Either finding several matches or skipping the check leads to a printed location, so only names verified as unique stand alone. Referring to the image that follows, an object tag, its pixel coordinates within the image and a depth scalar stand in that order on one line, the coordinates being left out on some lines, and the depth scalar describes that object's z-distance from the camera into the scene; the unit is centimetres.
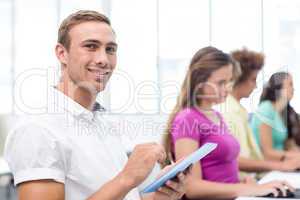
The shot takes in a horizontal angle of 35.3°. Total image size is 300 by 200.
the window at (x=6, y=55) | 447
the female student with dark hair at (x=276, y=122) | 267
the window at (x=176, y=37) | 424
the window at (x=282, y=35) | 420
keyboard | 168
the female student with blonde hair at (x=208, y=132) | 180
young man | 112
